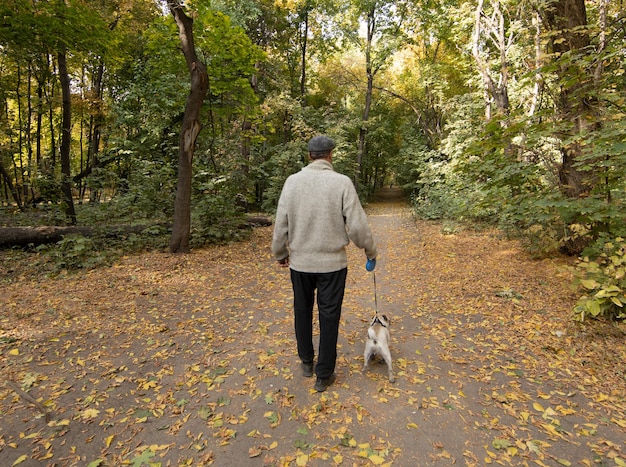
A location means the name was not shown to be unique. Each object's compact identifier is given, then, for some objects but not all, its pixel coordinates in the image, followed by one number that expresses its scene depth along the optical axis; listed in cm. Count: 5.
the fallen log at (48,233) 733
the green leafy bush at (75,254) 643
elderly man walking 273
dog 317
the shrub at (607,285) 333
